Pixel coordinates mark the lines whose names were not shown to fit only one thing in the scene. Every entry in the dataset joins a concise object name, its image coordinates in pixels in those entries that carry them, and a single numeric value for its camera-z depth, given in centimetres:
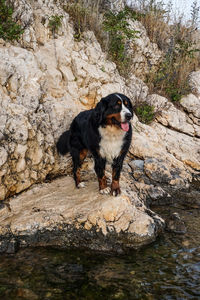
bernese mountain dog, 334
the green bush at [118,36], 668
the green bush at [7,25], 420
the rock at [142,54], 768
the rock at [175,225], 338
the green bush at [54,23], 529
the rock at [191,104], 721
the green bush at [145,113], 612
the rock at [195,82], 776
